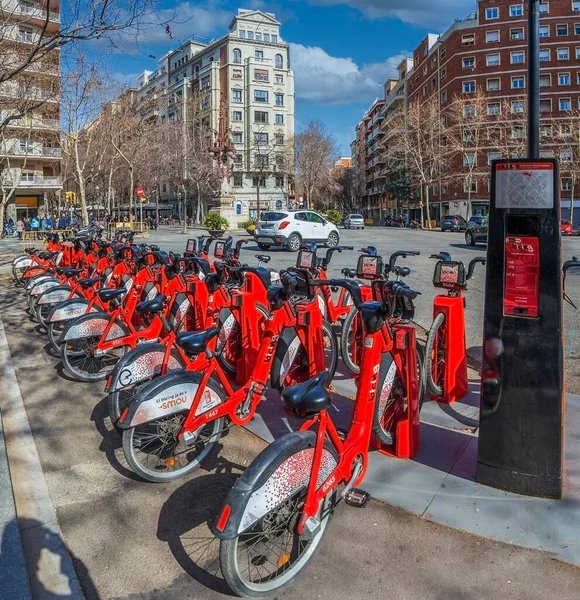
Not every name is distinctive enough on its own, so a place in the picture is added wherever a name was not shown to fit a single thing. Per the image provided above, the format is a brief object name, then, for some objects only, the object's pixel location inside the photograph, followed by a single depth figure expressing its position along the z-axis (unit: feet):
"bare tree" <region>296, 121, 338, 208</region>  196.24
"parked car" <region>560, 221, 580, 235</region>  111.04
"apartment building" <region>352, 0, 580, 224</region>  171.01
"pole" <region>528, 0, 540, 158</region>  9.91
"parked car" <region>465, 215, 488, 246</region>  72.03
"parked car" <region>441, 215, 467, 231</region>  135.85
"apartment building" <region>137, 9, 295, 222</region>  218.18
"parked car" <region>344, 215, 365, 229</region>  148.56
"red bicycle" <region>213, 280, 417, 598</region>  7.14
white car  62.49
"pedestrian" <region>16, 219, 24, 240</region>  118.43
